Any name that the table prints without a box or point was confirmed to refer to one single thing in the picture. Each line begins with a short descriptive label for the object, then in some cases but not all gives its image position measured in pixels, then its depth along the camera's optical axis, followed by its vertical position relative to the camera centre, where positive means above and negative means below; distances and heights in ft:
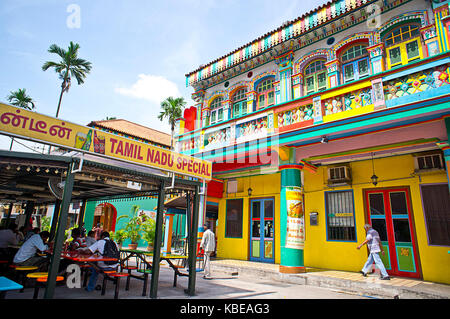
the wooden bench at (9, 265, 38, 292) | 20.39 -3.58
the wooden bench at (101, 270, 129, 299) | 19.85 -3.49
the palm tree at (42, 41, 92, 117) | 85.97 +49.83
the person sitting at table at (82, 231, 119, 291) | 21.81 -1.87
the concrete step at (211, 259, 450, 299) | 23.40 -4.39
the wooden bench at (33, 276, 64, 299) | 17.31 -3.54
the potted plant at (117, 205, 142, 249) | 62.90 -0.27
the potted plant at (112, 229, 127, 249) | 61.98 -1.70
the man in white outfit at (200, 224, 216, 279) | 31.91 -1.72
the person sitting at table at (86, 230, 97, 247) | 26.46 -1.09
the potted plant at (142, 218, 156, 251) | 58.39 -0.37
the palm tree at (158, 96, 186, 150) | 108.06 +46.41
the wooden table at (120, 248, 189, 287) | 23.85 -2.28
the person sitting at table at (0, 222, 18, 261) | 25.23 -1.68
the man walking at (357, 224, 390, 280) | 27.53 -1.44
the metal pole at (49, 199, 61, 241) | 34.01 +1.00
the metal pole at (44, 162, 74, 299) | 15.89 -0.62
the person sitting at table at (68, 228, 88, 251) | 25.62 -1.39
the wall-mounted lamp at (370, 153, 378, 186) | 33.22 +6.76
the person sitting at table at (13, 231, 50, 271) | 21.34 -2.04
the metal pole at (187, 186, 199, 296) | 22.80 -1.70
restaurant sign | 15.07 +5.49
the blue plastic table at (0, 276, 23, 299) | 10.60 -2.33
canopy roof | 16.80 +3.91
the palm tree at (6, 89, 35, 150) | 106.32 +48.11
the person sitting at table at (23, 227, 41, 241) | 24.88 -0.56
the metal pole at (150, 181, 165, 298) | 20.76 -1.84
